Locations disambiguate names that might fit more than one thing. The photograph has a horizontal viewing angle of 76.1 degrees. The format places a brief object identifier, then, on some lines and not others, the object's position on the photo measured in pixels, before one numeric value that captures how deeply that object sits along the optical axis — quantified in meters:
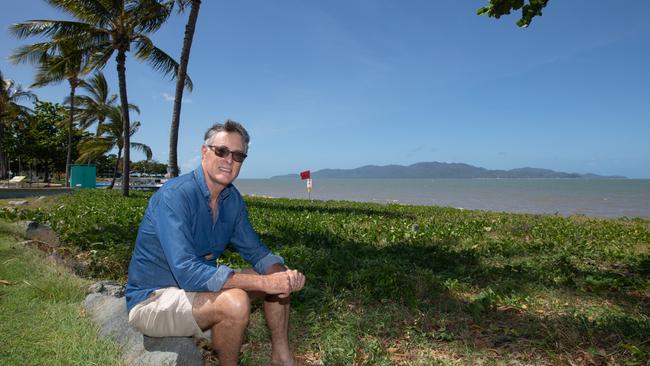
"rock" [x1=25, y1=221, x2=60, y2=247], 7.38
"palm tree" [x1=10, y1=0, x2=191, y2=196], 17.91
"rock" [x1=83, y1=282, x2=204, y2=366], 2.89
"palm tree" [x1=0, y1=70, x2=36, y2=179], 37.19
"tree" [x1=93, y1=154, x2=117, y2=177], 68.25
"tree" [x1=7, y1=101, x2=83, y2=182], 43.81
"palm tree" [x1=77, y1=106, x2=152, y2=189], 33.81
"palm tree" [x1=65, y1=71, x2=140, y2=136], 34.28
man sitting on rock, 2.71
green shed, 32.94
